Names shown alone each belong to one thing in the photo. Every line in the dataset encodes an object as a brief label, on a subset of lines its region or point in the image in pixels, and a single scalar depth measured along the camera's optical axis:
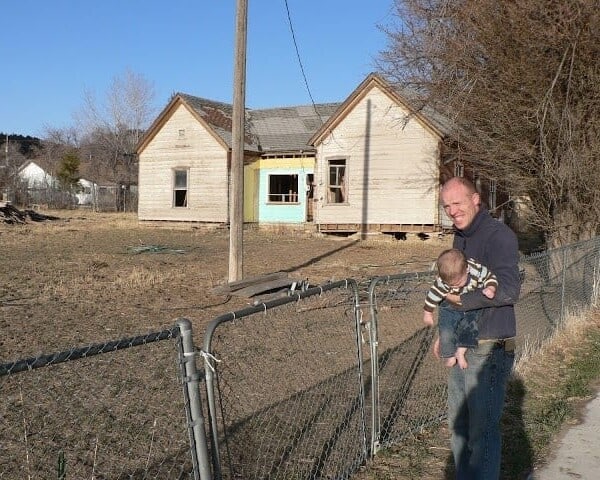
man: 3.33
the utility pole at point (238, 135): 11.53
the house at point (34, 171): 74.59
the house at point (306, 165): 23.00
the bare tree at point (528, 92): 10.45
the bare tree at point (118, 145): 64.12
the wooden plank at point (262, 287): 11.13
